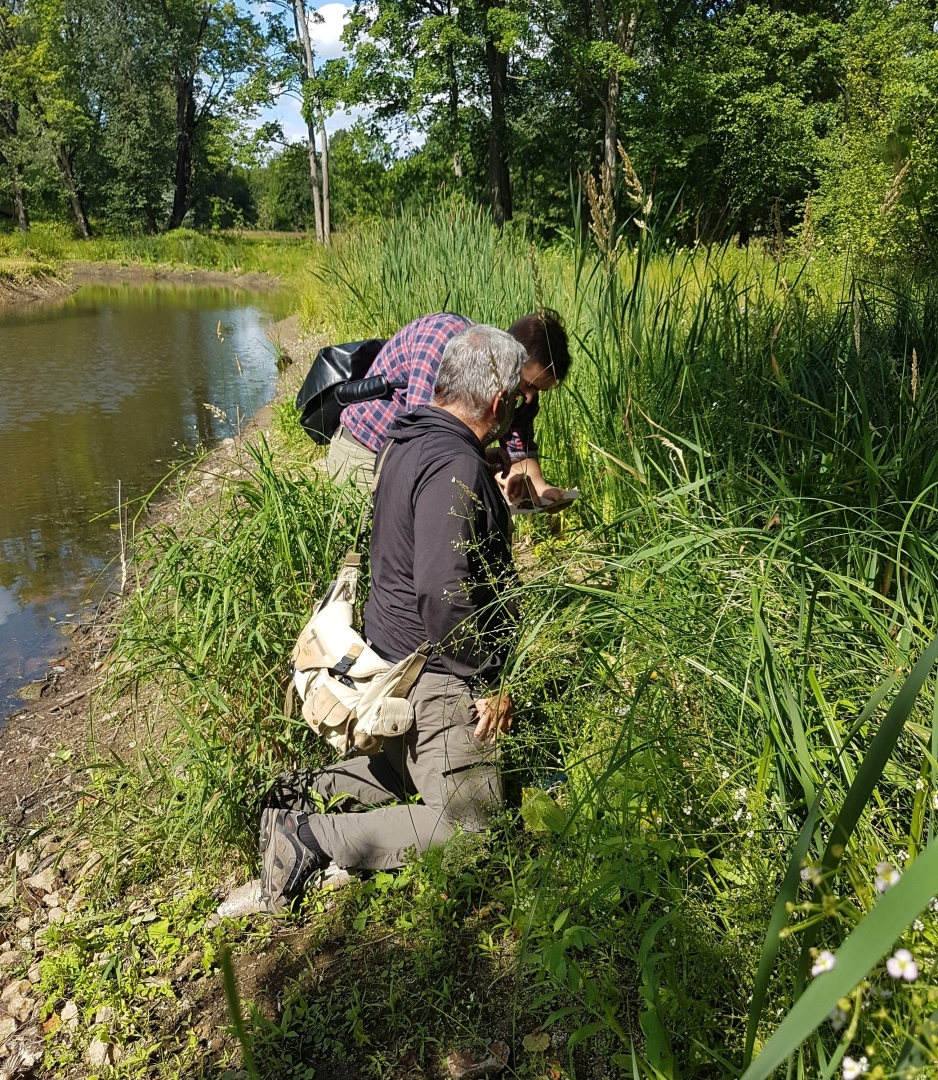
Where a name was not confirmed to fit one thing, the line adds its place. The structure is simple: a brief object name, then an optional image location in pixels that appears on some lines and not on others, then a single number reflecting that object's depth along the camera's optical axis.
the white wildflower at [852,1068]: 0.78
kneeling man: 2.28
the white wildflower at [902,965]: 0.71
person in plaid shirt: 3.04
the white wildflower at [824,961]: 0.70
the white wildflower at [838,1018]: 0.82
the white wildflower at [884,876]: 0.82
